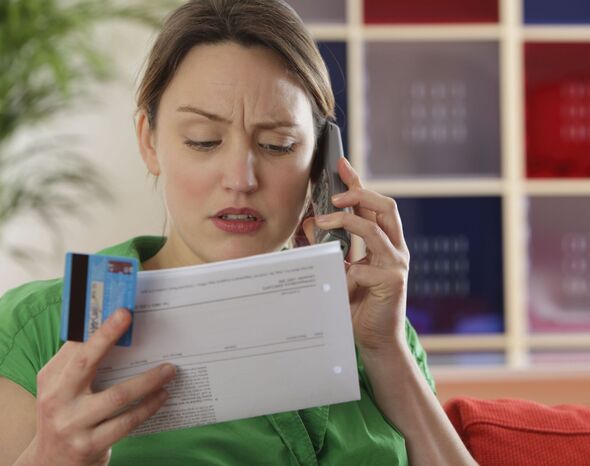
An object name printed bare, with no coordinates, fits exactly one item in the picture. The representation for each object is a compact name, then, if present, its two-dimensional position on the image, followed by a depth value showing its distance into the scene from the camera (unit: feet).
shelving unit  10.79
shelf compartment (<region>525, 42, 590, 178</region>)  10.99
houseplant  9.83
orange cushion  4.81
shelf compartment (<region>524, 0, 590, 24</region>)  11.07
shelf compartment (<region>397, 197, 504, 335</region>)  10.92
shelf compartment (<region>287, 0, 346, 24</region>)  10.92
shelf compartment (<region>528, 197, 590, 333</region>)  10.95
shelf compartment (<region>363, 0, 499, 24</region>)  10.96
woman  4.17
